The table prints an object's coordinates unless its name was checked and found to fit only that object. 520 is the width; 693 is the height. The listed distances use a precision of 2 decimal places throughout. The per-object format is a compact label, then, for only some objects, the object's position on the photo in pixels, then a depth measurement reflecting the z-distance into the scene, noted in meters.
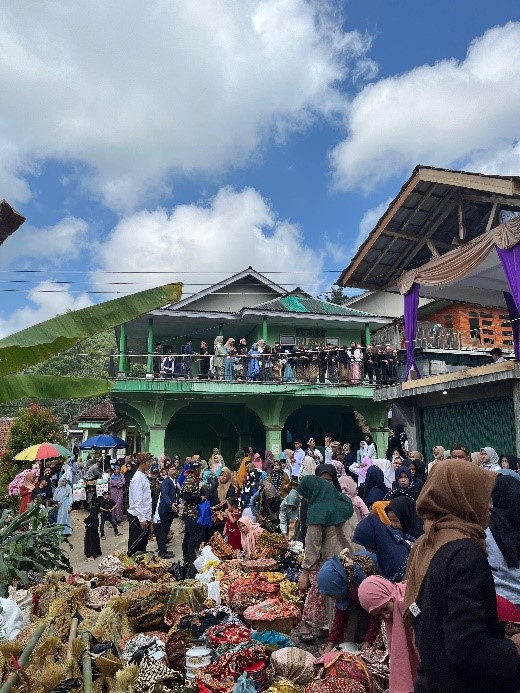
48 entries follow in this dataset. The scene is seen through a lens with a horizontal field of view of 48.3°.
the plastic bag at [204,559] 7.12
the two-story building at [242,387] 18.81
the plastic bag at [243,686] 3.75
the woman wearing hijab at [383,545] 4.21
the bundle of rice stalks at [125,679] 3.76
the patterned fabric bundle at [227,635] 4.66
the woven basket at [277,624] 5.28
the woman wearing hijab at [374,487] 7.62
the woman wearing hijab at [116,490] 13.19
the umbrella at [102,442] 17.63
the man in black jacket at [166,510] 9.80
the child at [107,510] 12.50
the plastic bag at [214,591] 6.08
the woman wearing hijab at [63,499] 11.73
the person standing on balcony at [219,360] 18.97
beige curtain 10.78
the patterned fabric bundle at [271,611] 5.32
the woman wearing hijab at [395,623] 2.95
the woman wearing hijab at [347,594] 4.23
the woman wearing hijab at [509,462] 8.43
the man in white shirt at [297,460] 13.30
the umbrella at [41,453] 13.87
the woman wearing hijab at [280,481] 9.83
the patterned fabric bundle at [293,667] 4.04
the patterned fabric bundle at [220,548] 8.06
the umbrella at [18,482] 12.89
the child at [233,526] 8.30
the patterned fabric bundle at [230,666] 4.08
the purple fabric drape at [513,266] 10.68
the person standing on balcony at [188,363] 19.00
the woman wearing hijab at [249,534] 7.81
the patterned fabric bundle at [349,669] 3.72
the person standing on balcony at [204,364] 19.25
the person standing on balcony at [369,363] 18.54
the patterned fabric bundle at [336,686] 3.61
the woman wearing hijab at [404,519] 4.81
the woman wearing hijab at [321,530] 5.34
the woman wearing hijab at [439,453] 9.65
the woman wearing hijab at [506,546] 4.68
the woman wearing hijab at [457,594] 1.95
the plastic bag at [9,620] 4.41
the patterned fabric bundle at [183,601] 5.51
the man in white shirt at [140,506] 8.48
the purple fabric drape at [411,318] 13.61
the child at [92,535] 10.56
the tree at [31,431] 19.08
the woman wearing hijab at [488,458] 7.93
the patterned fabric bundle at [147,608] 5.38
